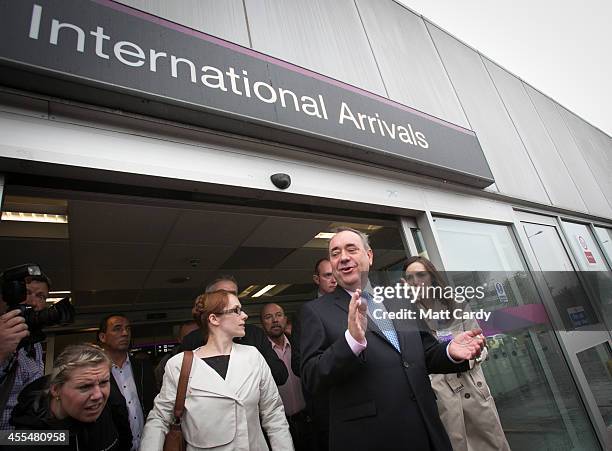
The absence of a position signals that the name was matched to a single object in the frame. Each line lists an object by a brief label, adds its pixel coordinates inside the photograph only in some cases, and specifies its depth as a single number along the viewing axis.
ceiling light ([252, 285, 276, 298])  7.78
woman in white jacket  1.50
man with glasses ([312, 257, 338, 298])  2.65
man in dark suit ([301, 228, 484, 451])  1.22
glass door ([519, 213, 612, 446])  3.01
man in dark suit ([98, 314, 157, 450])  2.02
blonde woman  1.23
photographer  1.19
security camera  2.06
